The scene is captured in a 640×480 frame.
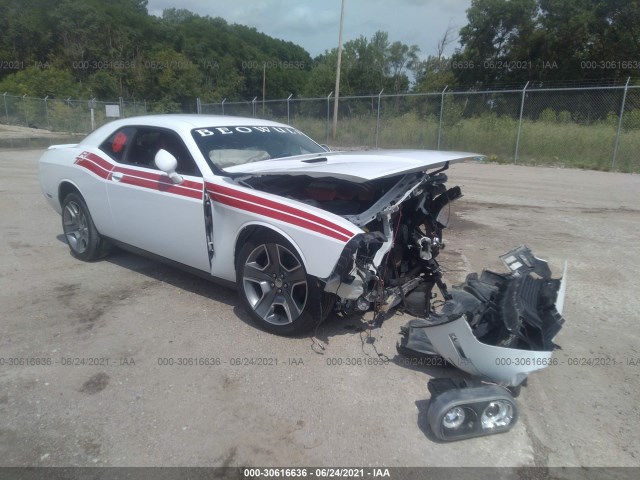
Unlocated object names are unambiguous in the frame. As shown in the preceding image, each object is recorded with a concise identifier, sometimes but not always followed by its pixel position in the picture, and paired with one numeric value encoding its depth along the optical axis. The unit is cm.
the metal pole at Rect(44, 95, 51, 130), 3289
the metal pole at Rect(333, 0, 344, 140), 2198
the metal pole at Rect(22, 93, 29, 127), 3386
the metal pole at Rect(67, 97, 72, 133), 3198
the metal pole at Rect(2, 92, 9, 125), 3455
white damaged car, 313
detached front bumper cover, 295
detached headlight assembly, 275
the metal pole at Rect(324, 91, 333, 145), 2312
